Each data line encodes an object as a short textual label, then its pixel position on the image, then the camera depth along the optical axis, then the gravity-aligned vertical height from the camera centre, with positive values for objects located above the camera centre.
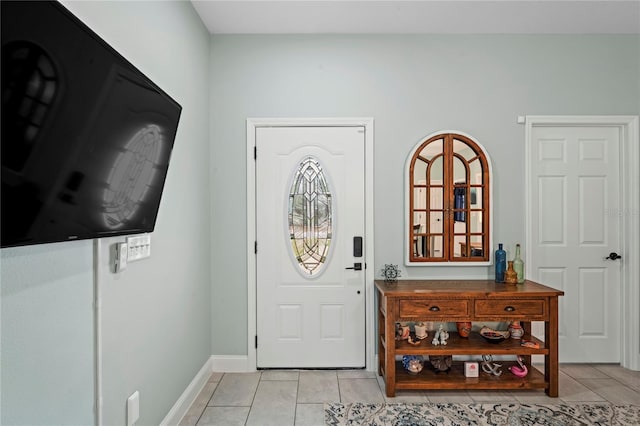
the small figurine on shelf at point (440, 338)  2.86 -0.90
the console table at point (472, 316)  2.73 -0.71
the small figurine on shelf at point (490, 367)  2.91 -1.14
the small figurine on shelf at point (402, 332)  2.96 -0.89
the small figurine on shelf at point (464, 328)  2.96 -0.85
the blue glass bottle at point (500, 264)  3.07 -0.38
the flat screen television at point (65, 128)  0.93 +0.24
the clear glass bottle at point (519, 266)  3.04 -0.40
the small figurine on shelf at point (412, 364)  2.88 -1.10
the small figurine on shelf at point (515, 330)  2.94 -0.87
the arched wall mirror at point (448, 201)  3.18 +0.11
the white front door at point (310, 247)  3.21 -0.28
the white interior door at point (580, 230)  3.27 -0.12
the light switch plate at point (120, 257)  1.72 -0.20
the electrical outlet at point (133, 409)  1.82 -0.92
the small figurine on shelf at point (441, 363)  2.89 -1.09
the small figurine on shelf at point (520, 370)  2.85 -1.13
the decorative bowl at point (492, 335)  2.83 -0.88
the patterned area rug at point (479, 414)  2.41 -1.26
